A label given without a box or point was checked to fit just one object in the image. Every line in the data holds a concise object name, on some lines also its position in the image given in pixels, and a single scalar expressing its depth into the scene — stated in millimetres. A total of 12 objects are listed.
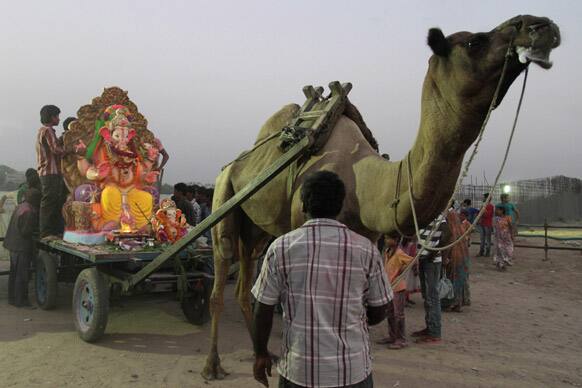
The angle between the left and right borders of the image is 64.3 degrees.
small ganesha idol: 6055
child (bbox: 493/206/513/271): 12430
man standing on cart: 6648
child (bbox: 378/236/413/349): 5645
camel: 2328
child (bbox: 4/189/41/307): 7195
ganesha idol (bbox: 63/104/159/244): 6219
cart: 3805
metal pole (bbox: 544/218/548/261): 13688
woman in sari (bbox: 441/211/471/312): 7730
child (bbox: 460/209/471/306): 8023
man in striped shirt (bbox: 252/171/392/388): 1983
